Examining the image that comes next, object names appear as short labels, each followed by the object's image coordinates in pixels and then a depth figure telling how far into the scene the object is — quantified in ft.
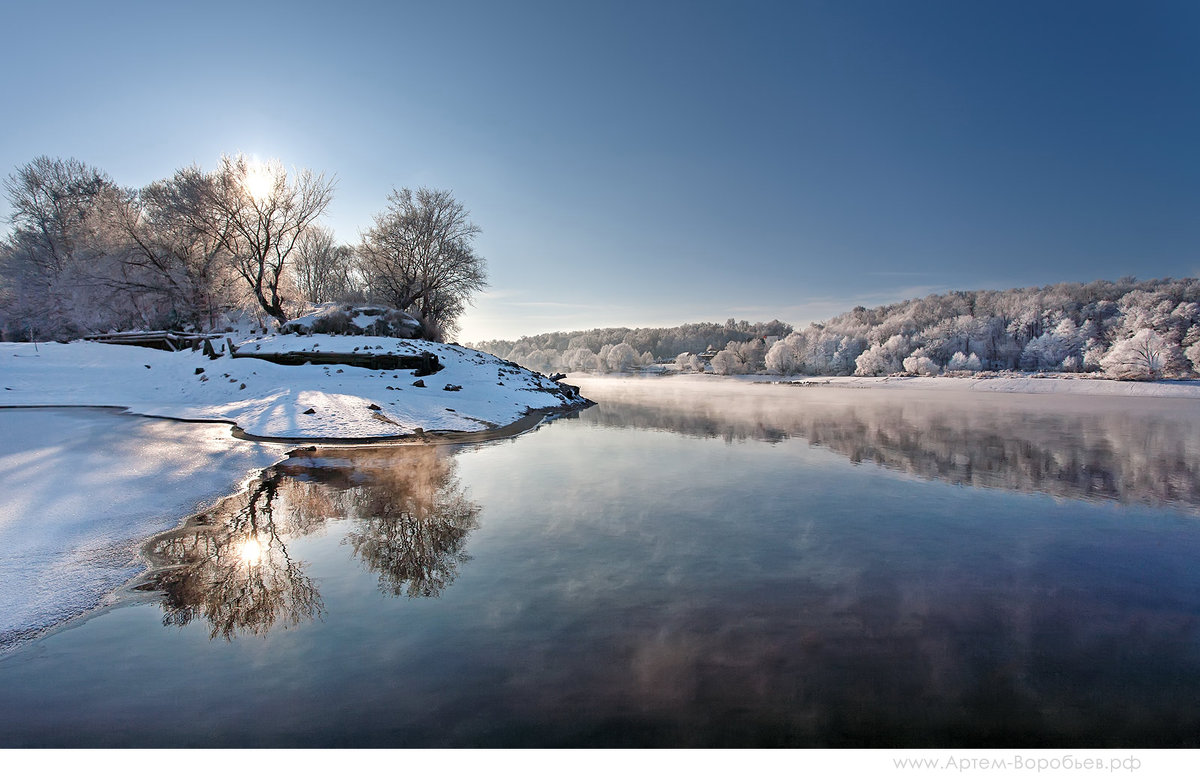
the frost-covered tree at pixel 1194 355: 168.55
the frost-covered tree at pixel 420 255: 118.73
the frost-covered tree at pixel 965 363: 238.27
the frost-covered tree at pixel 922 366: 239.09
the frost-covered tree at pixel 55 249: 100.07
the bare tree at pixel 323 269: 177.88
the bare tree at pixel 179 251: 92.02
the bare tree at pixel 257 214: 90.22
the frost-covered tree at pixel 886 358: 264.52
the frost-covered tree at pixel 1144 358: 168.35
